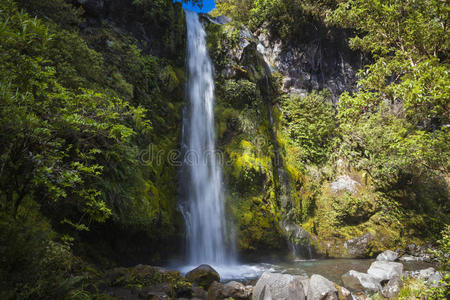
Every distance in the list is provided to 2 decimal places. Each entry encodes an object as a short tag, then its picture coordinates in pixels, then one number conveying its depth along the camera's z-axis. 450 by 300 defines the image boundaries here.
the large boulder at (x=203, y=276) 5.94
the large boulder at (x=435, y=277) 5.30
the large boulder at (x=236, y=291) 5.35
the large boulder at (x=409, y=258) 9.45
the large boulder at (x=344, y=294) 5.38
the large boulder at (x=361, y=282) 6.29
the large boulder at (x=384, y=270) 6.70
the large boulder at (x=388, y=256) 9.41
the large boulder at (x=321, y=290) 5.10
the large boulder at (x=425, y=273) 6.15
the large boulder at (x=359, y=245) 9.81
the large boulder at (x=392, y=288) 5.68
